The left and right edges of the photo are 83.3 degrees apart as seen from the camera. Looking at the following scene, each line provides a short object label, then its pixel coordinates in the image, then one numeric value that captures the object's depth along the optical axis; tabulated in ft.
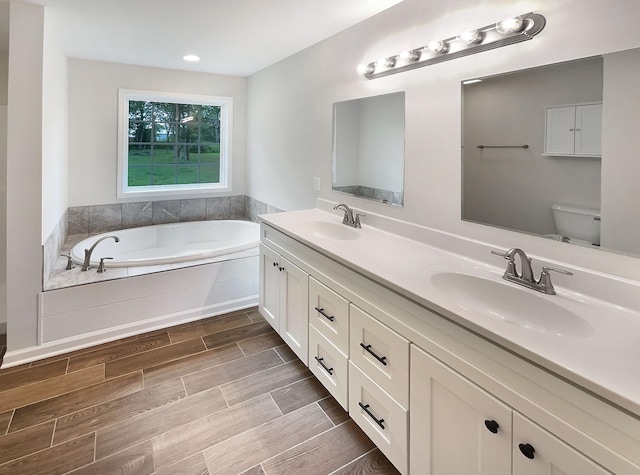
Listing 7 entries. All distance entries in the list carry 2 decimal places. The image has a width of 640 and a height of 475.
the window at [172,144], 12.48
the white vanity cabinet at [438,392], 2.71
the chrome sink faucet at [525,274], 4.26
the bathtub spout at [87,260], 8.80
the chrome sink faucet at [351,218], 7.77
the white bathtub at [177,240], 10.50
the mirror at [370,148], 6.88
